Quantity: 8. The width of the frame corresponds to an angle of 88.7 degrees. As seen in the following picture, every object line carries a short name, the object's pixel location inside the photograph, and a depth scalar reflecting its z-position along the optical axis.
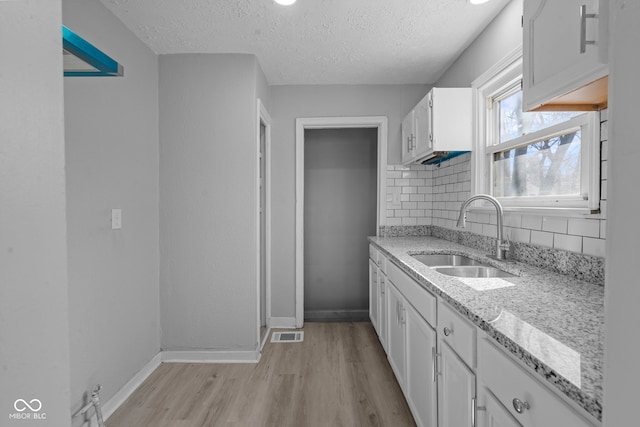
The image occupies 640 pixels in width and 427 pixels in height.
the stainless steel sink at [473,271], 1.81
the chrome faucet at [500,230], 1.90
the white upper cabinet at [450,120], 2.40
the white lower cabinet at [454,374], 0.78
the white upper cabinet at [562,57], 0.94
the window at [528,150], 1.45
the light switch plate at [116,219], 2.01
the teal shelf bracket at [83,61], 0.95
